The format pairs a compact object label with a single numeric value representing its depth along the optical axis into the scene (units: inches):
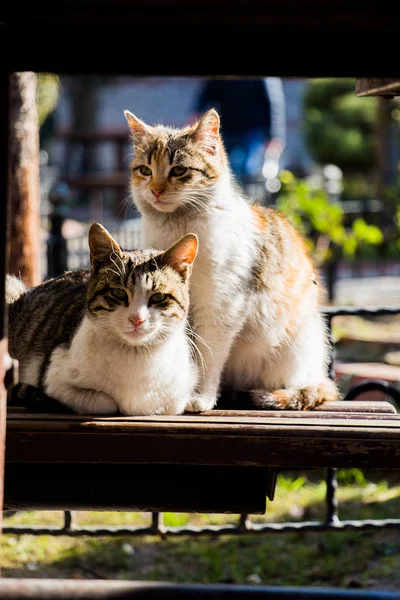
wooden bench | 169.9
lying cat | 181.6
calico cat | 206.6
